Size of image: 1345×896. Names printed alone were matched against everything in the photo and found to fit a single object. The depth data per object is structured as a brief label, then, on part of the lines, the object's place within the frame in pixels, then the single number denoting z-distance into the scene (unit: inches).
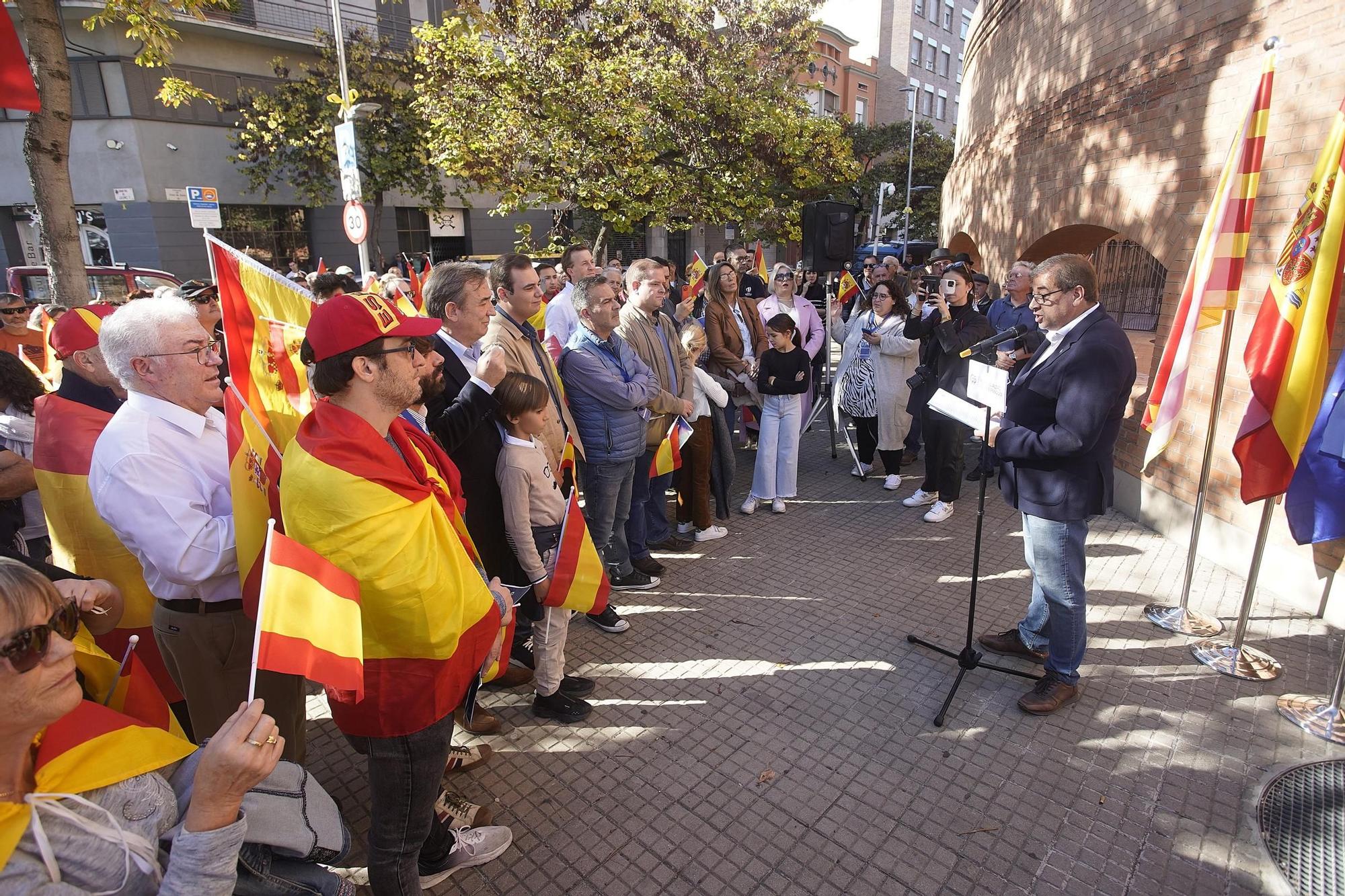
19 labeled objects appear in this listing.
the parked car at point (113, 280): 440.5
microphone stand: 142.2
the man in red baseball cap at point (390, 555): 76.4
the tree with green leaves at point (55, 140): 222.2
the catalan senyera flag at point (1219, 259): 149.2
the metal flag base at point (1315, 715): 133.3
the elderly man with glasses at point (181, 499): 90.4
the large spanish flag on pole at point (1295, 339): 140.6
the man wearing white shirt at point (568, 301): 246.8
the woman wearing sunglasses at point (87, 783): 51.6
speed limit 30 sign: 418.9
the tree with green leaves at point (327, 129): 740.0
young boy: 132.2
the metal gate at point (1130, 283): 297.6
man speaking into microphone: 127.0
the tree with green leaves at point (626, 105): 566.6
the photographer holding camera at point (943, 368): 232.8
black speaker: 326.0
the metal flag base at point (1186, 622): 168.9
